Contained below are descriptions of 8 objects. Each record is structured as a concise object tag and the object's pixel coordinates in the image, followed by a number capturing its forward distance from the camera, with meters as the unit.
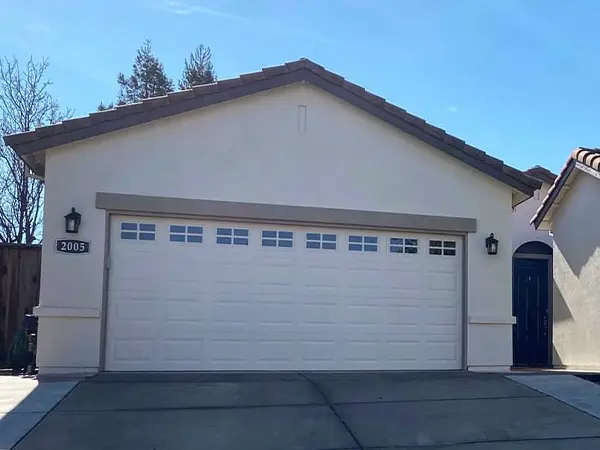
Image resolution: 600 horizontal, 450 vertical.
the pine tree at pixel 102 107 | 24.84
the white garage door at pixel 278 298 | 9.66
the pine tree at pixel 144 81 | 26.77
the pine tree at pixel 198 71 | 26.77
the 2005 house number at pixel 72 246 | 9.34
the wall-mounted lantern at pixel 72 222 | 9.33
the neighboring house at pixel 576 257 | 13.37
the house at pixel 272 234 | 9.46
